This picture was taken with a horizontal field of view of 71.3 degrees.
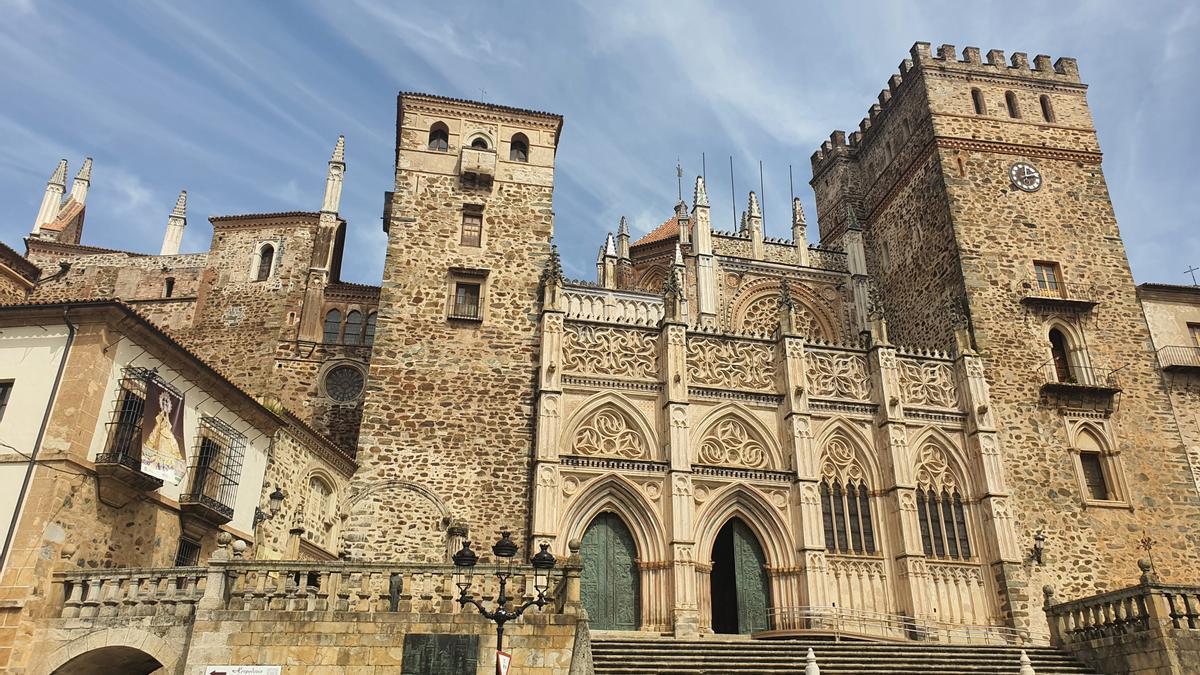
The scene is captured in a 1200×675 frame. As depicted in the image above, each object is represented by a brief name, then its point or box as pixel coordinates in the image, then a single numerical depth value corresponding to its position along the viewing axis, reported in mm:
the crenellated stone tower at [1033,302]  24188
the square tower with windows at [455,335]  21188
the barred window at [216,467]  17344
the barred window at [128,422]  15156
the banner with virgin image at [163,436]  15820
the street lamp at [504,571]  13391
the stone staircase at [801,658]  17109
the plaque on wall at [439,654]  13297
